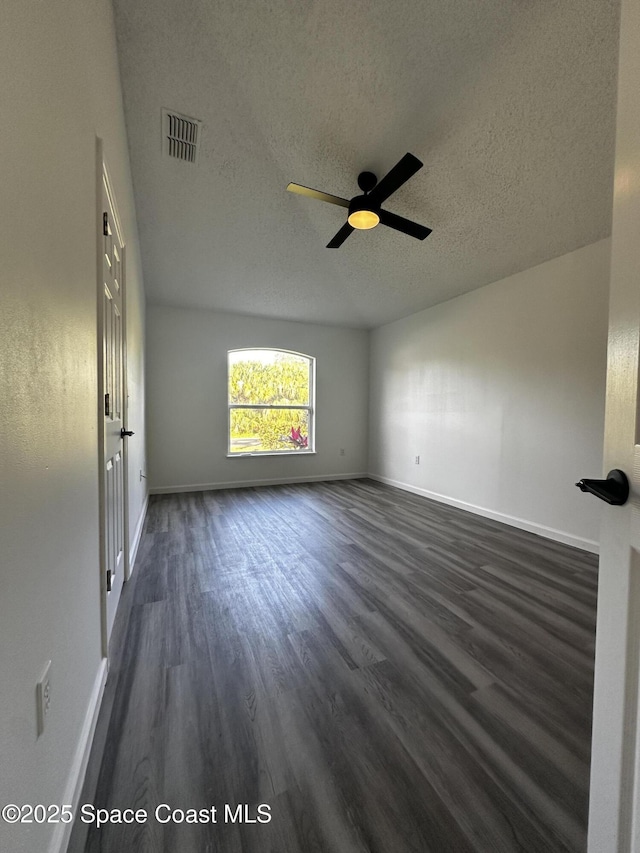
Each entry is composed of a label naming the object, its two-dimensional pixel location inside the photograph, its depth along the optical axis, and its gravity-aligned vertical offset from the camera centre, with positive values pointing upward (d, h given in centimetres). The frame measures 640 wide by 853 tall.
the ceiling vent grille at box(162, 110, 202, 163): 209 +184
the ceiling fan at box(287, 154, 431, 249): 200 +147
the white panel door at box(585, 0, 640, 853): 59 -22
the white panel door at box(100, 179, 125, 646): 152 -1
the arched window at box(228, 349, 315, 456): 520 +20
